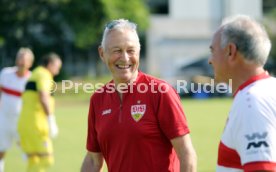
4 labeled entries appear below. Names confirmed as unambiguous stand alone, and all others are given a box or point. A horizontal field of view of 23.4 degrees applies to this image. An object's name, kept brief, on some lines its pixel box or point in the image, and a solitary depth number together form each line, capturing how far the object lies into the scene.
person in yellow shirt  10.43
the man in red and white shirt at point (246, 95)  3.14
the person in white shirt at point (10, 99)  11.60
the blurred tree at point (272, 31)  46.03
